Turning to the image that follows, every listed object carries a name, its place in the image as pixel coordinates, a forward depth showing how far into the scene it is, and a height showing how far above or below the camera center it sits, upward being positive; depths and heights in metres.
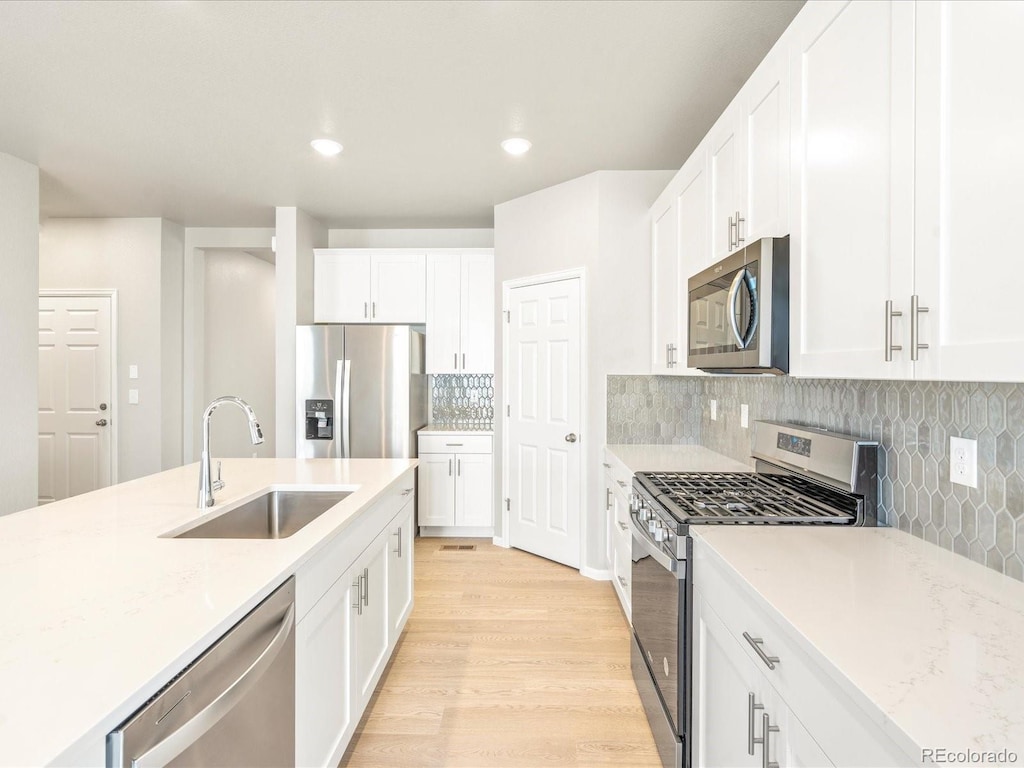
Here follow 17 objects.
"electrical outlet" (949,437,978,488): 1.35 -0.20
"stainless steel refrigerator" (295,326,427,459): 4.40 -0.12
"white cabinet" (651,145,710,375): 2.53 +0.63
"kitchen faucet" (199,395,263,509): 1.82 -0.30
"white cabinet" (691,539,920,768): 0.88 -0.60
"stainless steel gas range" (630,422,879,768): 1.69 -0.42
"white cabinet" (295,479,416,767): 1.49 -0.82
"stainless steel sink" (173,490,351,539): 2.15 -0.52
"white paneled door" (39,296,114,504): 4.99 -0.22
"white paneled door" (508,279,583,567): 3.83 -0.29
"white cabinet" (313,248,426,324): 4.79 +0.76
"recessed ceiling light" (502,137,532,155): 3.23 +1.33
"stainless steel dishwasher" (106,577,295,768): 0.85 -0.58
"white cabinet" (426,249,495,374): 4.73 +0.54
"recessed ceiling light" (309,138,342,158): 3.28 +1.34
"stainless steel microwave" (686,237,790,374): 1.67 +0.22
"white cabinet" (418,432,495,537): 4.56 -0.84
